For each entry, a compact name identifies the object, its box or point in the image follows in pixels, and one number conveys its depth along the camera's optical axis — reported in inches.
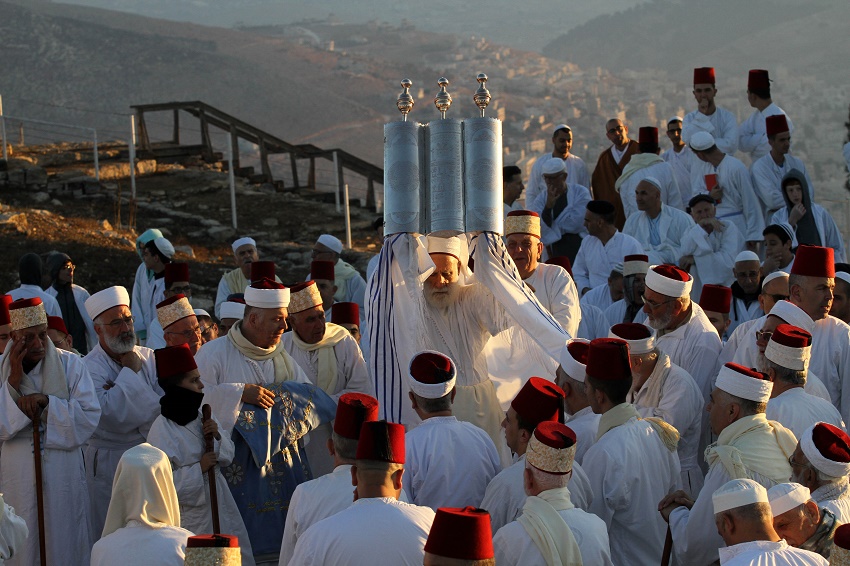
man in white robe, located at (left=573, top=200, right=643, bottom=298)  406.6
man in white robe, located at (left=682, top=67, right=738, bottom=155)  504.7
